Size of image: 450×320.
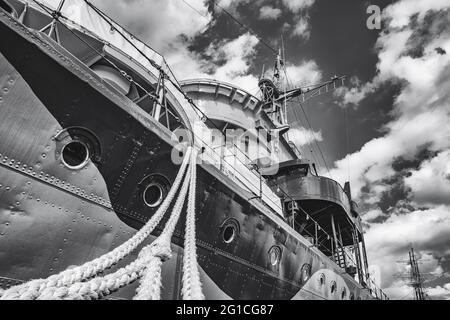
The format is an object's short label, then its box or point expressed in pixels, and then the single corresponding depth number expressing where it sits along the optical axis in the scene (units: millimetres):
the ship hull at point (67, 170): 3635
